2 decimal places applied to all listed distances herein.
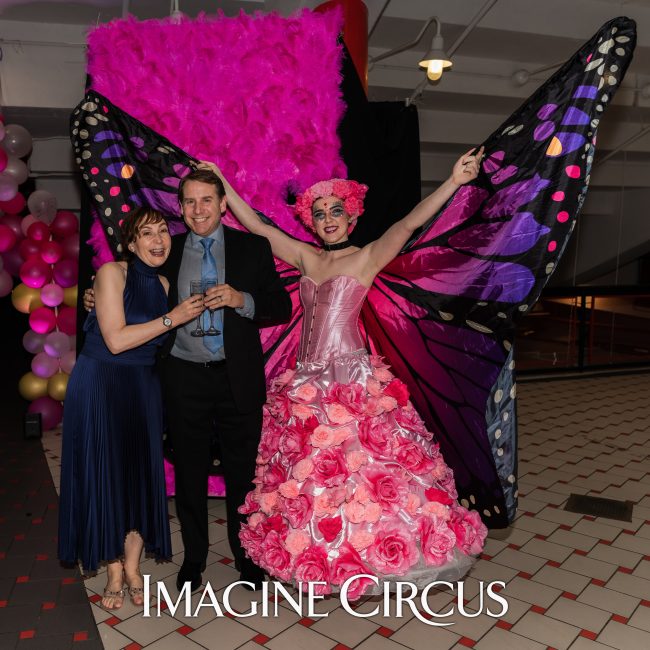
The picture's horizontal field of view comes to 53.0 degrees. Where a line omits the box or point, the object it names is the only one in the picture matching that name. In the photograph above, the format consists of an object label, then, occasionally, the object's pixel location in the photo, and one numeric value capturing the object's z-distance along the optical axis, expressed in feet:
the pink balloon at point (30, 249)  16.03
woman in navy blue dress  7.52
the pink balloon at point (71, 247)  16.47
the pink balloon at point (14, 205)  15.82
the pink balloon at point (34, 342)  16.40
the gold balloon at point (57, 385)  16.16
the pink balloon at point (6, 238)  15.29
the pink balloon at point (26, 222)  16.43
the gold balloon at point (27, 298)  16.24
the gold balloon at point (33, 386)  16.42
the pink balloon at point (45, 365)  16.16
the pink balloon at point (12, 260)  16.65
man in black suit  7.98
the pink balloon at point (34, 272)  15.84
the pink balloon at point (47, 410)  16.33
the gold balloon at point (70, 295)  16.33
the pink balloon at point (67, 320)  16.31
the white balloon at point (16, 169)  15.14
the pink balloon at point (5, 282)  15.69
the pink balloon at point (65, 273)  16.10
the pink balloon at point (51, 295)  15.80
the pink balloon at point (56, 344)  16.03
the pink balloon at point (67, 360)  16.20
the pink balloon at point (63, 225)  16.76
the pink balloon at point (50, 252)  15.94
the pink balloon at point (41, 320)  16.01
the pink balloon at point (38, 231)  16.11
